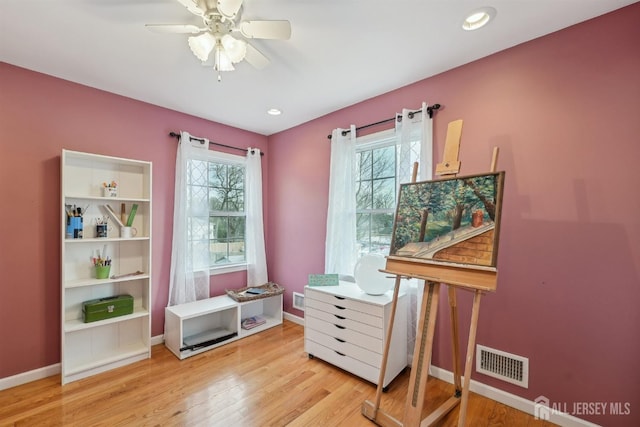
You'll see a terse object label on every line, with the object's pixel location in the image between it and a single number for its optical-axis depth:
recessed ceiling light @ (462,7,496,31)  1.59
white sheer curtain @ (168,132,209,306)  2.89
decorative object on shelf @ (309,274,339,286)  2.64
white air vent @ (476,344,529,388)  1.84
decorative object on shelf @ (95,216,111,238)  2.39
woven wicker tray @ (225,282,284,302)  3.05
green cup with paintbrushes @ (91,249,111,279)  2.37
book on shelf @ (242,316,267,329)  3.16
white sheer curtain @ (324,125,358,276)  2.81
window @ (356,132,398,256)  2.68
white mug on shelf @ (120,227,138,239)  2.51
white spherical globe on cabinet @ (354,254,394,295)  2.29
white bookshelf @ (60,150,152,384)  2.25
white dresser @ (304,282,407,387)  2.11
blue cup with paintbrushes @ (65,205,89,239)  2.24
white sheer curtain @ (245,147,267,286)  3.53
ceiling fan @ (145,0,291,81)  1.40
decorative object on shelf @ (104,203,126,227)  2.51
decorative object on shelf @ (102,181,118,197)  2.45
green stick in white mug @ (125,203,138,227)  2.57
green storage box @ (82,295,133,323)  2.29
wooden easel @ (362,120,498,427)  1.40
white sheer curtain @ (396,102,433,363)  2.29
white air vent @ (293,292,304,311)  3.38
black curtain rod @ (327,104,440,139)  2.27
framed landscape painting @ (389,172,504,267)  1.50
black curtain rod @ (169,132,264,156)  2.93
